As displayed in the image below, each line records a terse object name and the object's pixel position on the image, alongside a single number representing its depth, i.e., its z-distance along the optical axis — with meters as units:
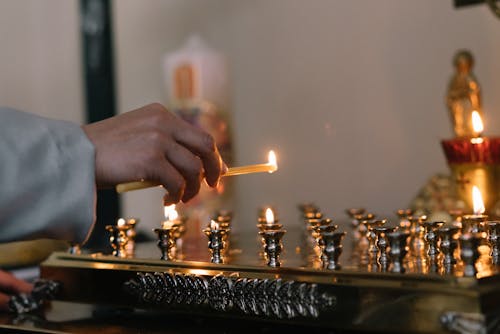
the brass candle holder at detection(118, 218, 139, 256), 1.47
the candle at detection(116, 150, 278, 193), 1.30
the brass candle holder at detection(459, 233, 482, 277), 1.14
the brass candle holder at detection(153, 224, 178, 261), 1.35
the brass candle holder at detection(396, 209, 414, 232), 1.37
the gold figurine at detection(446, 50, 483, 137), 1.74
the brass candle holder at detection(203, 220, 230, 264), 1.31
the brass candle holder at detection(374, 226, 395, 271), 1.20
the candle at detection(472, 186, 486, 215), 1.32
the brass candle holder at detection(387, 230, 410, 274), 1.16
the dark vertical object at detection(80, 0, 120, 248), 2.67
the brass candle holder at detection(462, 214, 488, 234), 1.27
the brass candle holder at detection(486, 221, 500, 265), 1.22
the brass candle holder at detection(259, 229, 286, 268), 1.25
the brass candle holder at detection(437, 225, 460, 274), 1.19
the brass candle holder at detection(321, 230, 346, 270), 1.20
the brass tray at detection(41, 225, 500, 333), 1.11
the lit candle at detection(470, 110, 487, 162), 1.53
